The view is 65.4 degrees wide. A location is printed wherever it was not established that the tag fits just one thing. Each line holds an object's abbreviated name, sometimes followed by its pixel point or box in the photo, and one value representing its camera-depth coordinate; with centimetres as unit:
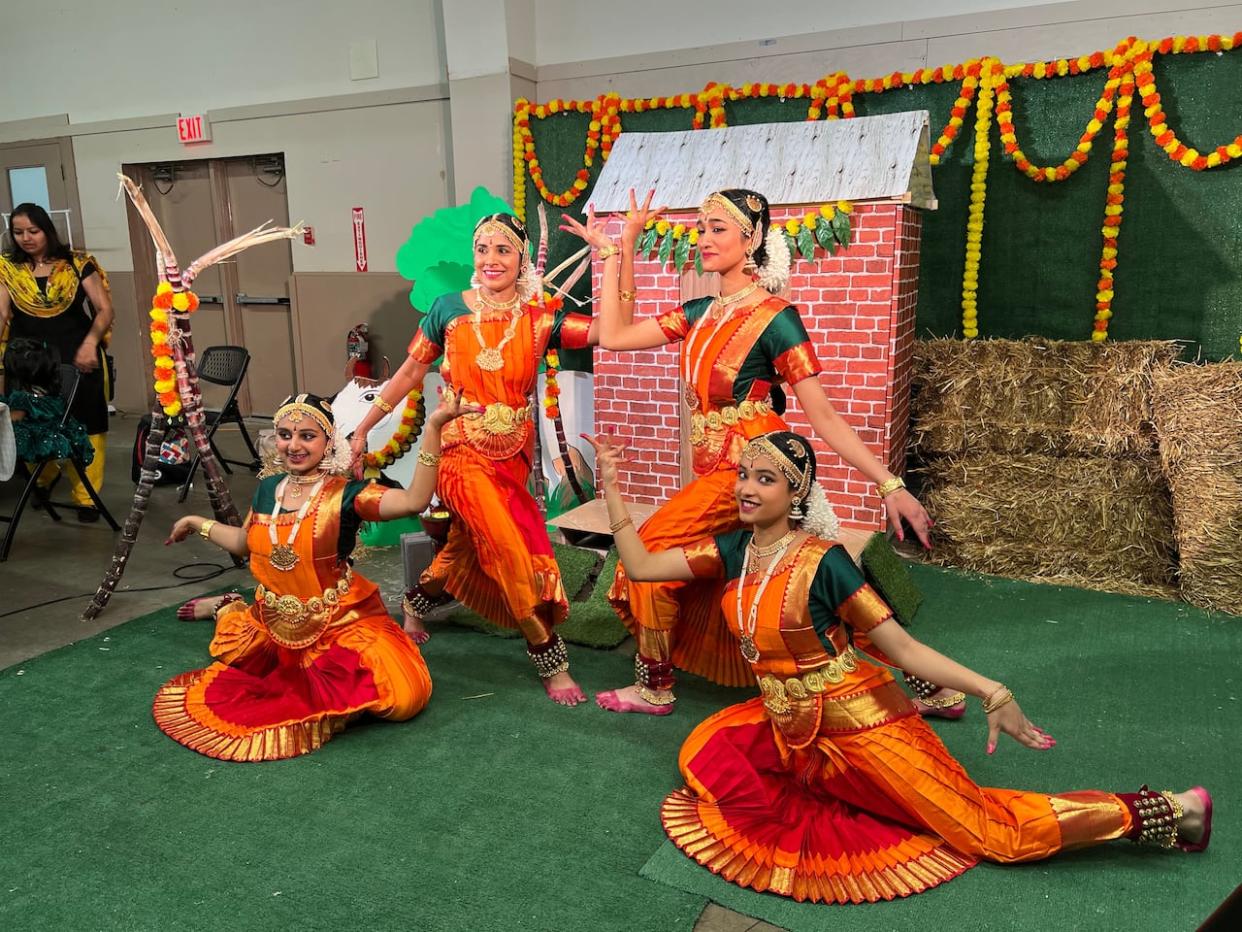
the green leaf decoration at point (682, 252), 497
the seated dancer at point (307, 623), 322
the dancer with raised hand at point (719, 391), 303
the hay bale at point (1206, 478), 424
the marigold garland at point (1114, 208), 503
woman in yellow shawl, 586
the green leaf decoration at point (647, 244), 513
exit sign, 834
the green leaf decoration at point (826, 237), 477
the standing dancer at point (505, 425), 345
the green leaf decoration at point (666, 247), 508
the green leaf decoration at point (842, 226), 470
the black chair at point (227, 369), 675
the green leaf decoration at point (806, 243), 478
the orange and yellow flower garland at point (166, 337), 410
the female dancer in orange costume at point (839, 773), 243
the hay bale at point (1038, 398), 475
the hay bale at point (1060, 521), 462
